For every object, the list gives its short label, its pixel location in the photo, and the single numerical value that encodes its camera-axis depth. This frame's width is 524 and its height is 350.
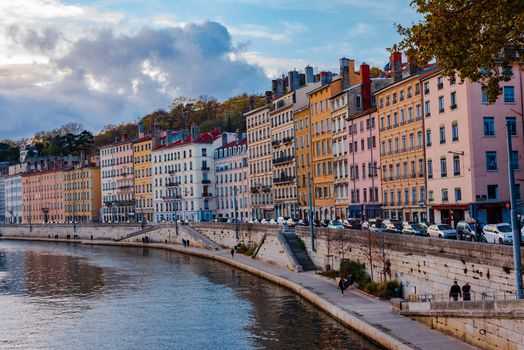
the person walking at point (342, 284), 47.40
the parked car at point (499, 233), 45.91
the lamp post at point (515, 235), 27.84
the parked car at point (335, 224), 72.12
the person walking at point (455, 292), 36.25
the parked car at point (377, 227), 63.04
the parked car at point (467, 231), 49.85
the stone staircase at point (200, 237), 99.50
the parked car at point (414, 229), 57.81
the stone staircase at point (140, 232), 122.93
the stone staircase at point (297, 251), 65.50
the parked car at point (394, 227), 62.03
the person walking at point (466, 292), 35.28
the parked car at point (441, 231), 53.72
